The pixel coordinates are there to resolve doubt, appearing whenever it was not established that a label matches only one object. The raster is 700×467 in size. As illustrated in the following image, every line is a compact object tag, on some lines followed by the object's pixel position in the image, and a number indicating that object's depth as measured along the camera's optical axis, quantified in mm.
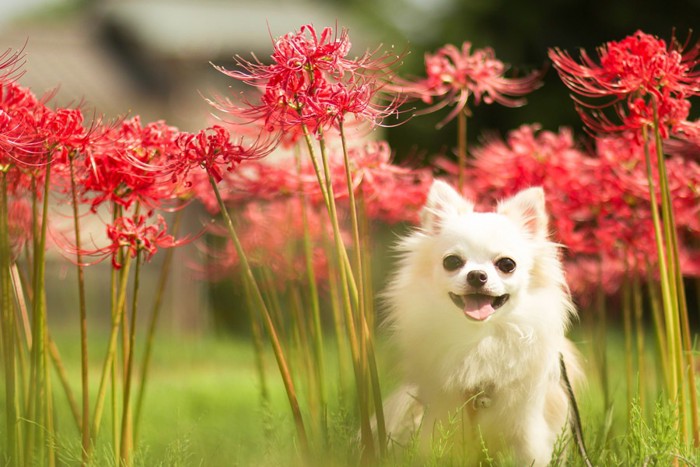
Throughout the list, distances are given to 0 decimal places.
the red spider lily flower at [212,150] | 3951
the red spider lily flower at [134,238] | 4156
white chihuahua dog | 4367
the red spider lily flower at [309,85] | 3867
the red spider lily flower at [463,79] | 5703
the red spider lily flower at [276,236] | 6914
